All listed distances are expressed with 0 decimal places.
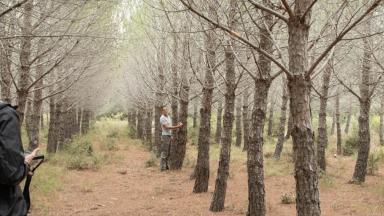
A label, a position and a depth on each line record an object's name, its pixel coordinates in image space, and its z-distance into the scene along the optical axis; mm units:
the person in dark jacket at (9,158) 2615
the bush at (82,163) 14391
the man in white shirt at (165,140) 13352
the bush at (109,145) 21672
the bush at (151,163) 15164
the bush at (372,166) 12812
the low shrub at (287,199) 8766
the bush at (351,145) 18875
